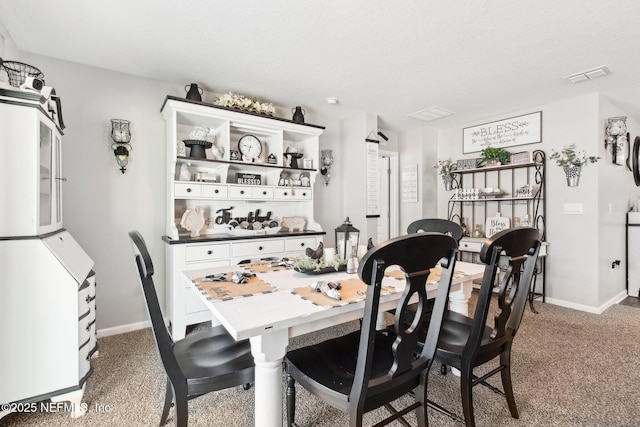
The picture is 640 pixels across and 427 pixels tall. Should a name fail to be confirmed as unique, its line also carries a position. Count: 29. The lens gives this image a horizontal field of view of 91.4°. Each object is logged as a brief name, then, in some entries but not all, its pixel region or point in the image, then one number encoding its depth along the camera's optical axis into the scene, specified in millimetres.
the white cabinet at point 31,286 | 1577
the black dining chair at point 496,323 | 1364
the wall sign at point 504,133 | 3889
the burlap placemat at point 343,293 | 1344
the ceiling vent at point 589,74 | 2789
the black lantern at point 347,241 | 1946
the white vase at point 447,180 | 4634
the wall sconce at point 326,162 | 4164
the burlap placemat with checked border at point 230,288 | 1434
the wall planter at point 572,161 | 3418
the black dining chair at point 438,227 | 2289
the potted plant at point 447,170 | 4477
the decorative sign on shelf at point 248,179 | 3322
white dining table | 1150
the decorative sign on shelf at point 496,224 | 4051
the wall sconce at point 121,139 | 2778
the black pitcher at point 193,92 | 2938
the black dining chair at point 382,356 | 1040
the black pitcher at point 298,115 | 3613
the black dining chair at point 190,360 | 1219
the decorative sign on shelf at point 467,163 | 4250
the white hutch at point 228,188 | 2768
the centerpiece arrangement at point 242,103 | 3117
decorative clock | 3369
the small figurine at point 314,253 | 1953
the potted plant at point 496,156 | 3959
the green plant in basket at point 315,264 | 1827
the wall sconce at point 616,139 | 3438
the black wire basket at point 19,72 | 1938
